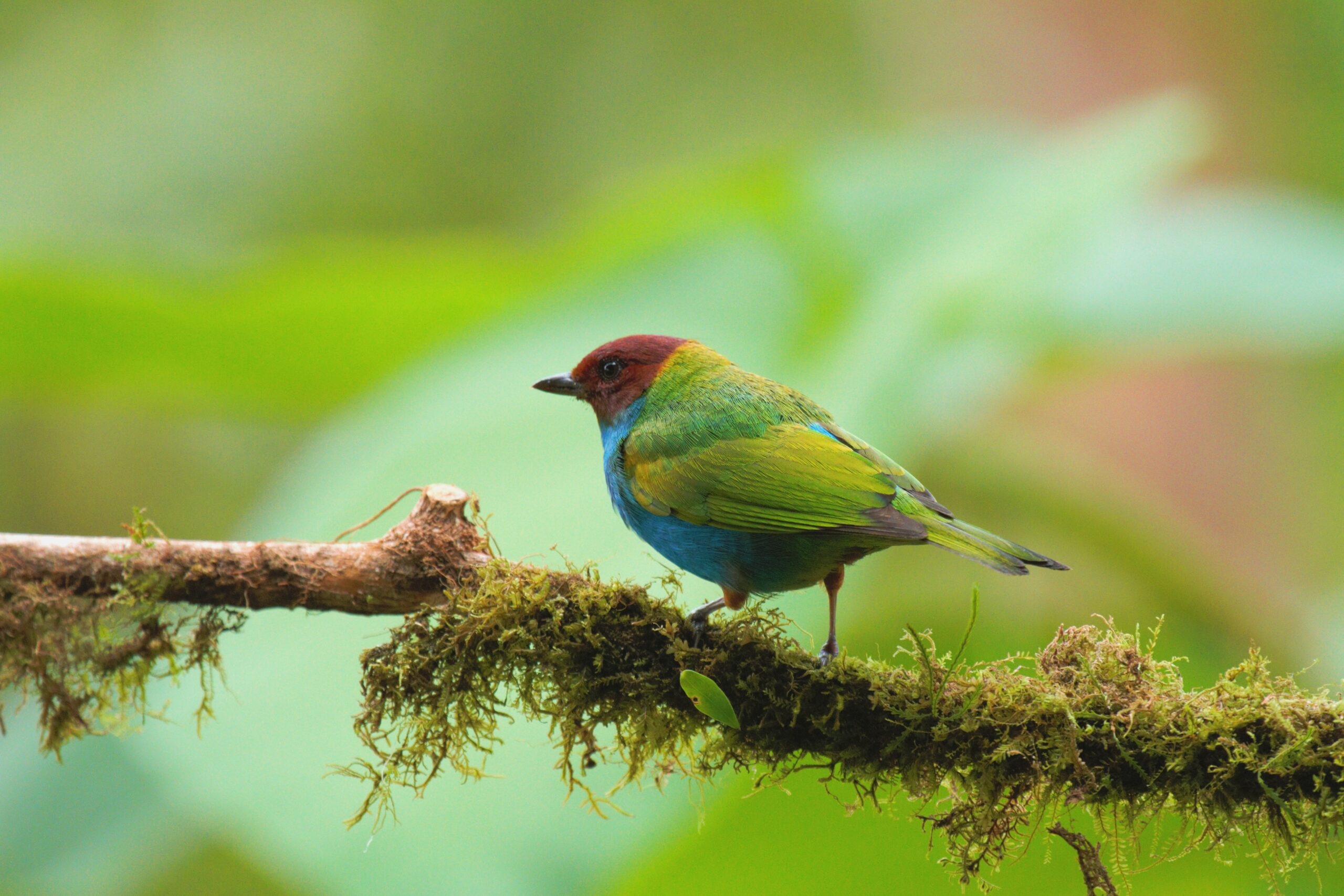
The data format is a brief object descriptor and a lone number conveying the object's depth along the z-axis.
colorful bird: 5.25
